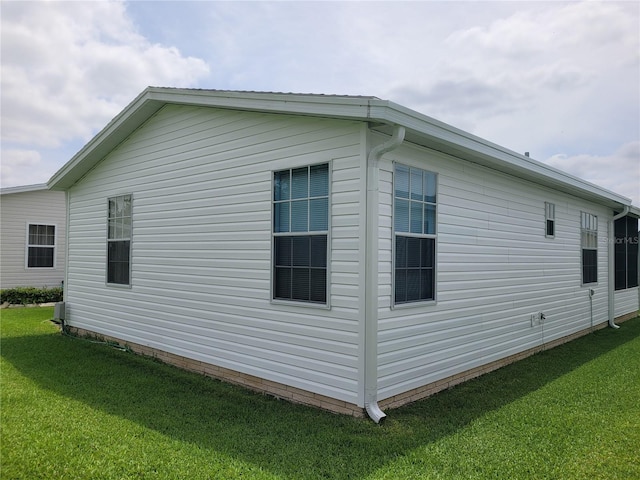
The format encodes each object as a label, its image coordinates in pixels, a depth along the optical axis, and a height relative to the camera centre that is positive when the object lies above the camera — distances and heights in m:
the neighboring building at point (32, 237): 13.74 +0.28
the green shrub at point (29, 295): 13.03 -1.50
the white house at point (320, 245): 4.48 +0.04
